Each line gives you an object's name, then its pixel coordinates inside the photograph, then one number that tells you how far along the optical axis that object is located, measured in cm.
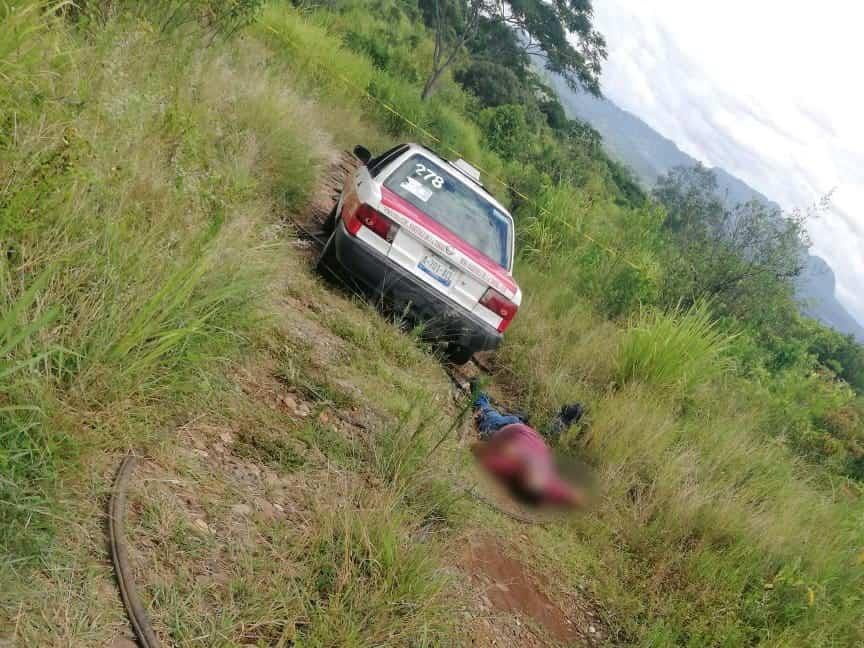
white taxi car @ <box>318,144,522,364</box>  505
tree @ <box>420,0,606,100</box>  1778
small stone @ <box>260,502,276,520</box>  268
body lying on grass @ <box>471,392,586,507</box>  428
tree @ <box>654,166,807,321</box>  1054
